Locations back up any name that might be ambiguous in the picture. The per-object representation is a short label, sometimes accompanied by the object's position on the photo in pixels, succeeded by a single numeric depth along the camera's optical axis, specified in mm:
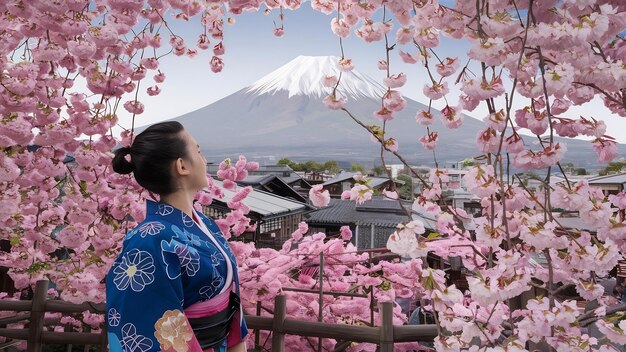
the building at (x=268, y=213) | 9258
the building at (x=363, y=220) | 13453
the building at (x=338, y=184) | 19391
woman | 1438
